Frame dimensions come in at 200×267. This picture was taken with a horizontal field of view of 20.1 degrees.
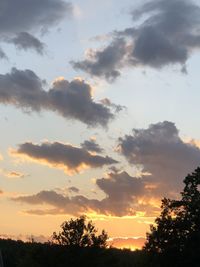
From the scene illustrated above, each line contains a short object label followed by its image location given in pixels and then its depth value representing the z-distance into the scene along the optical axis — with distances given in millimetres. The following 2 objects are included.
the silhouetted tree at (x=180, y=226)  67688
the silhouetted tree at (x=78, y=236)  86250
